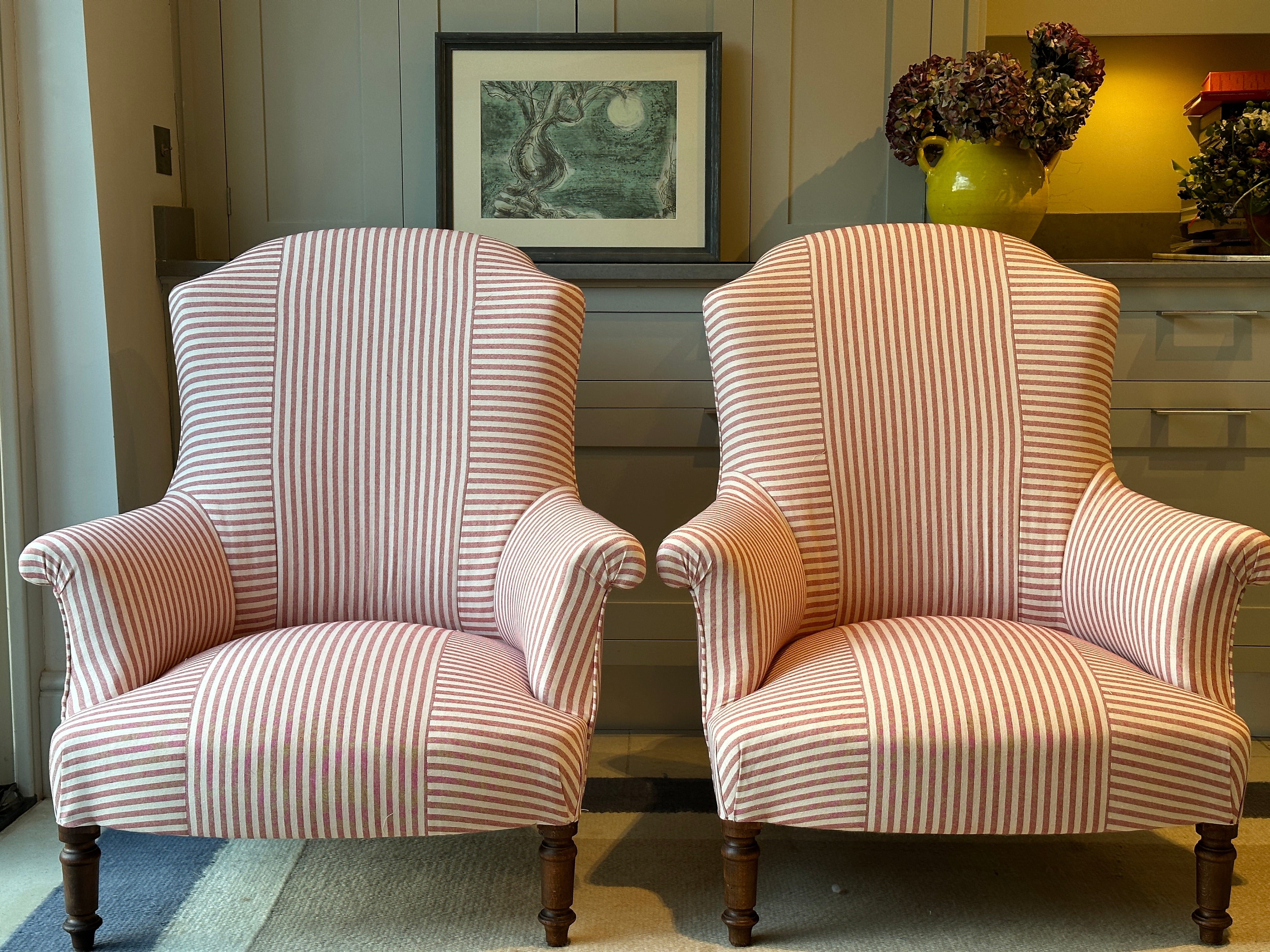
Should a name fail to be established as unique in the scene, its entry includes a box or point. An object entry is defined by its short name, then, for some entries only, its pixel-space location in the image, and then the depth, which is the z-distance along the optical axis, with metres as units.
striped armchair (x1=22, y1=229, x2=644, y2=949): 1.28
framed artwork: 2.19
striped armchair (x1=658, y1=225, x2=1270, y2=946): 1.30
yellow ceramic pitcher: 2.03
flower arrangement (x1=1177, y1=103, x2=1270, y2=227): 2.11
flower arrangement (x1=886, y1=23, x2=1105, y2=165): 1.96
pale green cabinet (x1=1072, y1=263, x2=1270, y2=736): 2.03
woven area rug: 1.46
